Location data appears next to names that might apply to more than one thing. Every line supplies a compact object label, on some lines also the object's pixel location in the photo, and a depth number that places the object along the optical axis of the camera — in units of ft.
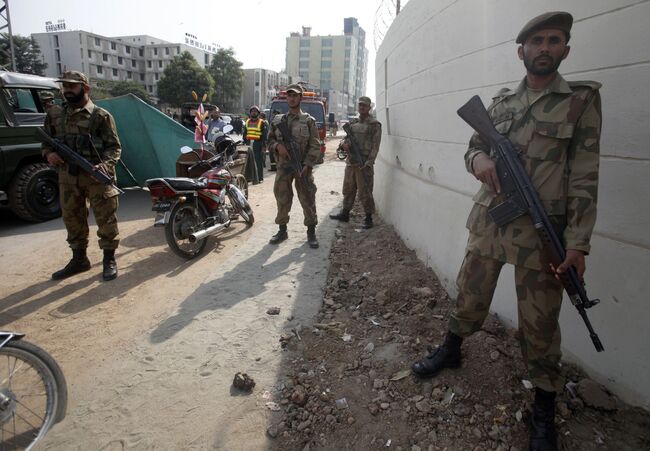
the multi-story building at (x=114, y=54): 171.12
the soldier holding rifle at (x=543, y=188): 5.00
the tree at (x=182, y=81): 126.00
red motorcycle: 12.53
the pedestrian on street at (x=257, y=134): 30.53
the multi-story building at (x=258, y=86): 194.80
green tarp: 20.77
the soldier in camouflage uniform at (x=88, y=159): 11.00
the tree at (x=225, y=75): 144.56
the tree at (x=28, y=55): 127.85
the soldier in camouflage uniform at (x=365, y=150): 17.24
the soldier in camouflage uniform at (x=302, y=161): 14.40
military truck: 15.66
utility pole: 45.47
